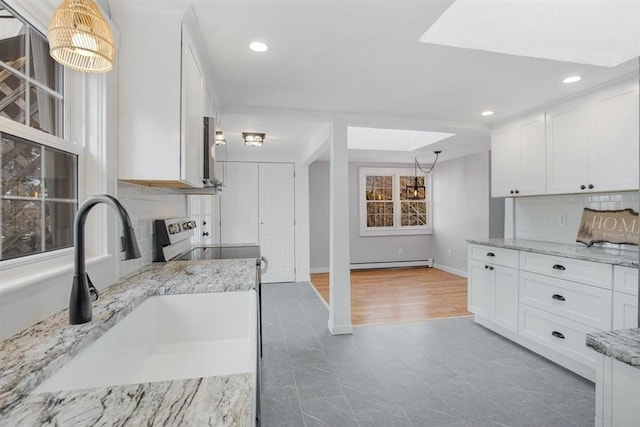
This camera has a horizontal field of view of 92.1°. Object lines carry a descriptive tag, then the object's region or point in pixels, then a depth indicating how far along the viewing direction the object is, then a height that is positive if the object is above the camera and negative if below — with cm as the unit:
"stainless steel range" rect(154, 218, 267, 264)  196 -29
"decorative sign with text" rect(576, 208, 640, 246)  238 -14
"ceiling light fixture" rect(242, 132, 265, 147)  379 +91
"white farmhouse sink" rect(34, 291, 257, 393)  88 -48
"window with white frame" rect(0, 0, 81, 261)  95 +21
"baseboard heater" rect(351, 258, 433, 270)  631 -112
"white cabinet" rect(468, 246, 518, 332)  285 -81
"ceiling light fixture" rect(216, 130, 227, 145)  269 +68
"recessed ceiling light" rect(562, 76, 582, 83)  233 +100
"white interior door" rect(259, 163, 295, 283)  530 -16
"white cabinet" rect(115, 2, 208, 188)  148 +58
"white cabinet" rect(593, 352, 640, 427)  81 -51
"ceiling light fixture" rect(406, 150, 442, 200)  654 +48
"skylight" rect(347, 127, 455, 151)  493 +116
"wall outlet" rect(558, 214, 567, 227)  303 -10
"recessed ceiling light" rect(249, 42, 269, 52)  186 +101
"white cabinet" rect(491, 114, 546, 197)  299 +54
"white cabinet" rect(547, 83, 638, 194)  229 +55
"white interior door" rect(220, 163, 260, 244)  516 +12
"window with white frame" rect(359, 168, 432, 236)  639 +18
